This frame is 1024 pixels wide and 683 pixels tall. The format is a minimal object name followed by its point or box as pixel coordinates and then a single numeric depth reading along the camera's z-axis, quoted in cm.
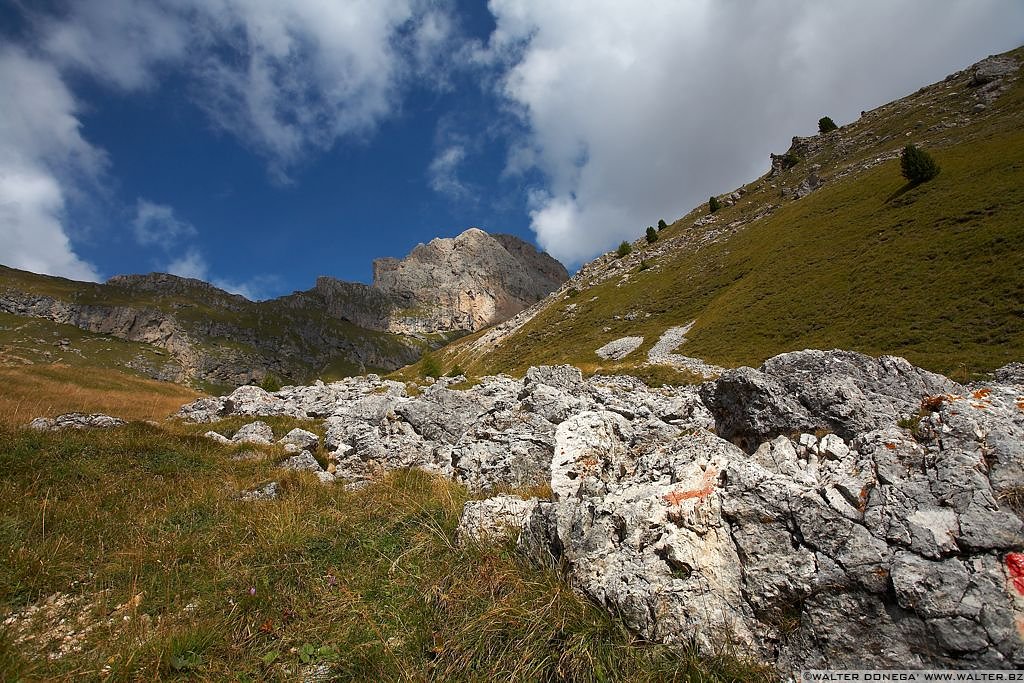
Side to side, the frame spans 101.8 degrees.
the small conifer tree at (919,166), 5094
